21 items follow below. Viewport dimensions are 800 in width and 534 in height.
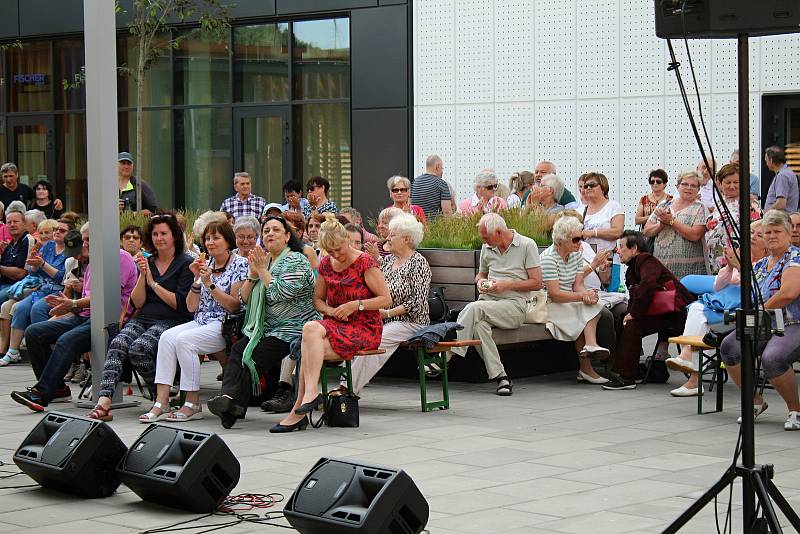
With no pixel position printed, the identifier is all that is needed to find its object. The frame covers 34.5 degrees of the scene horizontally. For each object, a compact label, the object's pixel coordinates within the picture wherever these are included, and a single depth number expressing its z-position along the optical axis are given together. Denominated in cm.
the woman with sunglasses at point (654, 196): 1471
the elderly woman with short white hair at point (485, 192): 1403
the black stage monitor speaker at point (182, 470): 658
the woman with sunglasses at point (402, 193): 1387
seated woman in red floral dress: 916
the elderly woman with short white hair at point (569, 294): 1120
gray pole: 1005
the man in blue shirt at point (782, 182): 1470
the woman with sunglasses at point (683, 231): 1203
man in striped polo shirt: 1588
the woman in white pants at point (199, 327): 978
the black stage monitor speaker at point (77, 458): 694
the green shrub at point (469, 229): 1183
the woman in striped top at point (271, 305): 962
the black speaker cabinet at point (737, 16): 544
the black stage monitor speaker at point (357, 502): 558
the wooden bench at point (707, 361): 970
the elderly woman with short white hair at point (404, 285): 1011
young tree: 1894
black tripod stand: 525
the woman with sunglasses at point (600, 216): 1273
